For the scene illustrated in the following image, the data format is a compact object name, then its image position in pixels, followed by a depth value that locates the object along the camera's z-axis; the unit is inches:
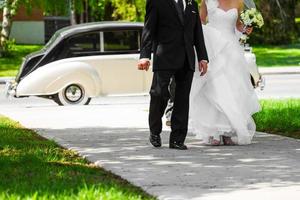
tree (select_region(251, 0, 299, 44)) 1867.6
